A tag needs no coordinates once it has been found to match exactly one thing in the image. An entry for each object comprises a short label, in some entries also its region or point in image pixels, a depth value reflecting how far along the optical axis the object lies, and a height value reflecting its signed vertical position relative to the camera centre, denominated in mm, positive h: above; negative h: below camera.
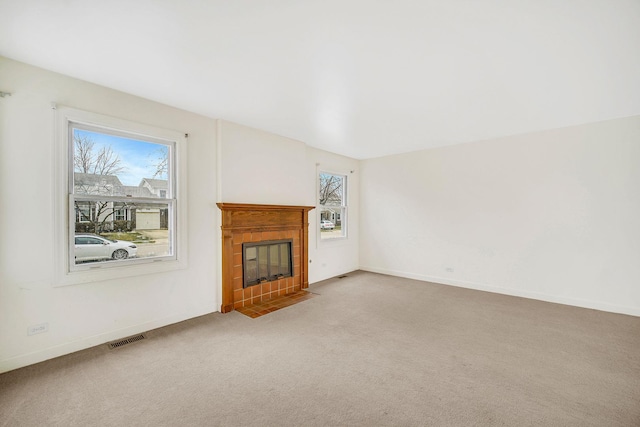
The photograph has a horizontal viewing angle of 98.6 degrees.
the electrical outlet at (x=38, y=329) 2354 -950
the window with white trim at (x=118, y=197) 2672 +227
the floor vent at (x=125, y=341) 2676 -1236
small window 5542 +217
